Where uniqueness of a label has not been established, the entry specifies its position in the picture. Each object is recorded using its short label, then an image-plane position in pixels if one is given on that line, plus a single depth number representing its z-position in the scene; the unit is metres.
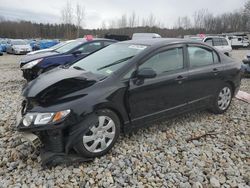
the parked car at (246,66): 6.40
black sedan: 2.23
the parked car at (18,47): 15.63
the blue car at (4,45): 17.47
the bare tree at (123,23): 39.62
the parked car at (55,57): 5.36
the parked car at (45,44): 16.84
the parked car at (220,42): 11.01
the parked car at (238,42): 22.78
